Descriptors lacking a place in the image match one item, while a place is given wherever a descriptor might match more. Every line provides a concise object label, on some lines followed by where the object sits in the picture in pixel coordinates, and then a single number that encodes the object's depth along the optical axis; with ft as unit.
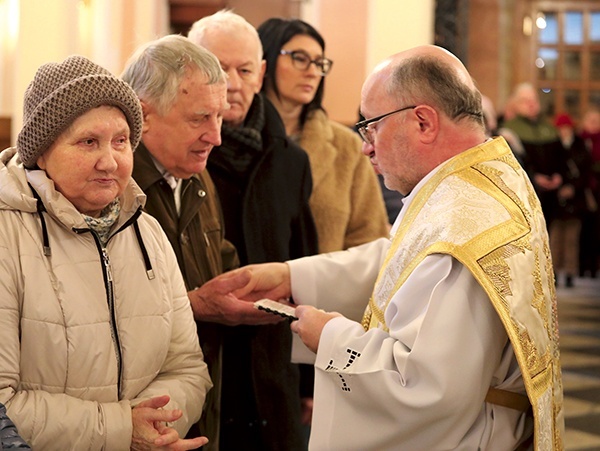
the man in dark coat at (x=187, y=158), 15.69
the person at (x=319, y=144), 22.99
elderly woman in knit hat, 12.19
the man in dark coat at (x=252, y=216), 19.08
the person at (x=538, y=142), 59.00
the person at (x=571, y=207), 61.53
